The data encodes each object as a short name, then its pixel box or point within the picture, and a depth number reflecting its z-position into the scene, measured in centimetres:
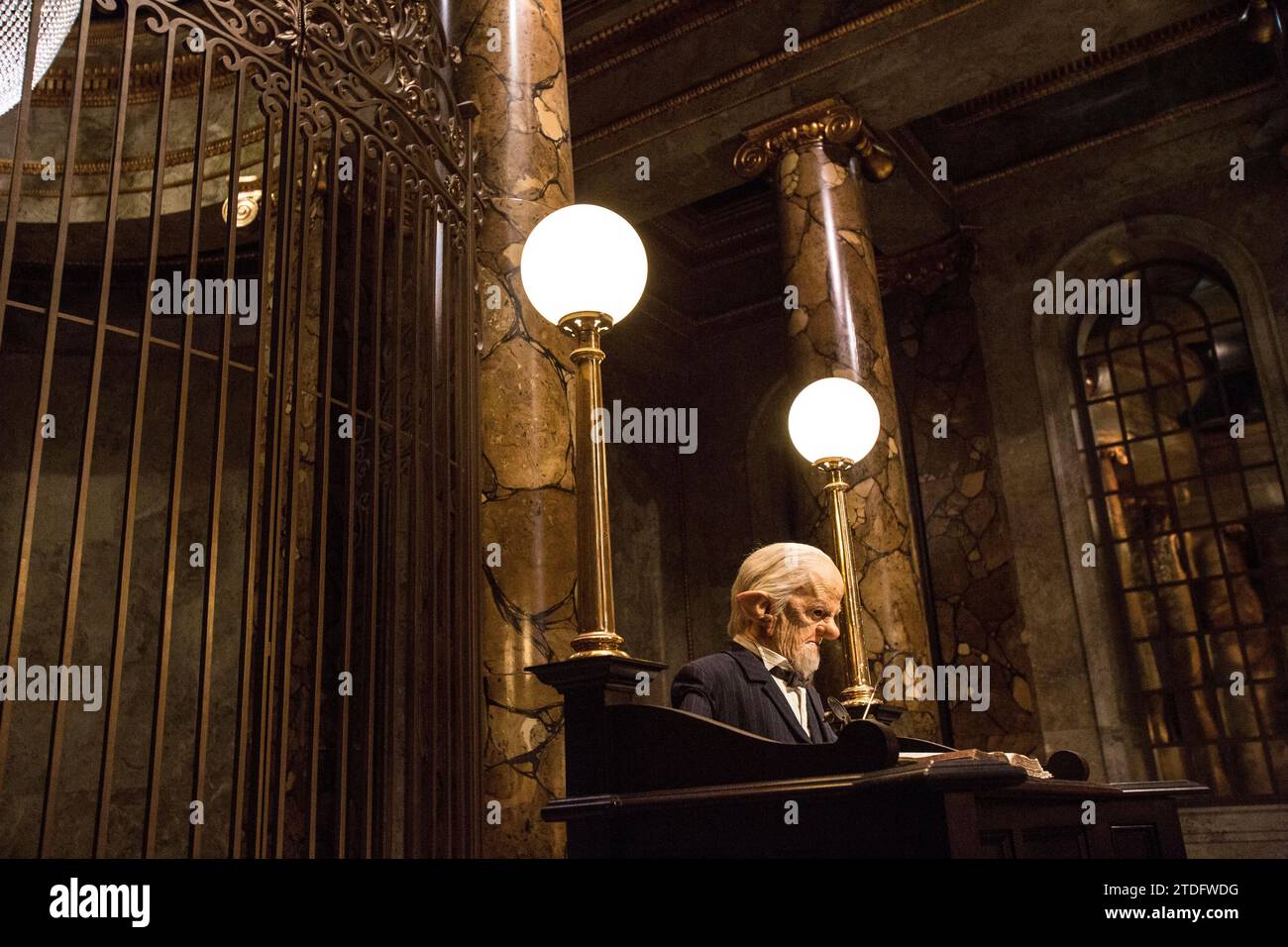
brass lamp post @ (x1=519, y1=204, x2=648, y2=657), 286
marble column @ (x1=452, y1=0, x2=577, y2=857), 326
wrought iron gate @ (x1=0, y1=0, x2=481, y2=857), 231
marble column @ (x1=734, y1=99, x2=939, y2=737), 687
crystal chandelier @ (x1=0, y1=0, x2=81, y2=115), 318
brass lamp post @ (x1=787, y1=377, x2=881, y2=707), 479
